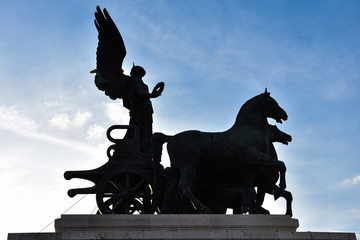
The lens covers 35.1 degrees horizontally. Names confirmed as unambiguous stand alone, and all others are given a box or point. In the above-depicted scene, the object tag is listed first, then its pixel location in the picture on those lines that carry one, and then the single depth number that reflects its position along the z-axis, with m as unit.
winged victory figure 13.30
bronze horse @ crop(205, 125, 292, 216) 11.50
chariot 11.60
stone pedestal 9.17
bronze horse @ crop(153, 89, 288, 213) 10.81
